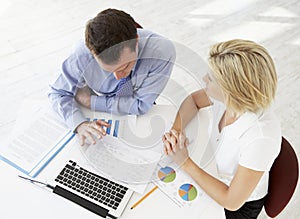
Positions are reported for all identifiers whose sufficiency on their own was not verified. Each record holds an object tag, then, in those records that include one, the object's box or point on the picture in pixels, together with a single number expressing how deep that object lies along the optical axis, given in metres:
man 1.31
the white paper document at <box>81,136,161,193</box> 1.24
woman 1.15
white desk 1.18
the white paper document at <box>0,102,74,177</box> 1.29
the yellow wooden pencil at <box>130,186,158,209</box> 1.20
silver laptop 1.19
